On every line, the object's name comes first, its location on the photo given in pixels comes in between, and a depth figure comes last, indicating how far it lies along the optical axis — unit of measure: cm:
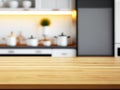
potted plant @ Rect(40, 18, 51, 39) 416
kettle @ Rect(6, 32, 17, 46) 382
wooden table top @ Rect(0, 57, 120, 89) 105
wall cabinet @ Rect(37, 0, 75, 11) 386
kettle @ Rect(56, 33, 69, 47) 383
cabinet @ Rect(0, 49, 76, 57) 371
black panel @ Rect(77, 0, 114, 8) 369
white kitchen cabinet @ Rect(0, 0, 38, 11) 388
